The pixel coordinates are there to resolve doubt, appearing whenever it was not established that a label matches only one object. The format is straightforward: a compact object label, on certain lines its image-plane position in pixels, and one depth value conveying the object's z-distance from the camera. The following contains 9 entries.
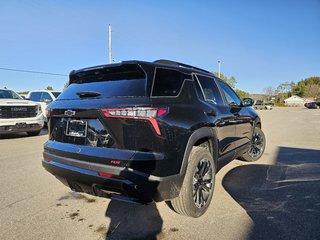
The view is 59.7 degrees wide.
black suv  2.79
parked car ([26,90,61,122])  12.93
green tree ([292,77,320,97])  110.84
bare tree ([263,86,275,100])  130.75
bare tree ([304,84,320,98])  102.69
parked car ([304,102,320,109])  58.81
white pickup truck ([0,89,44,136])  9.24
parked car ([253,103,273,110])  57.90
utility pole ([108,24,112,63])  27.17
